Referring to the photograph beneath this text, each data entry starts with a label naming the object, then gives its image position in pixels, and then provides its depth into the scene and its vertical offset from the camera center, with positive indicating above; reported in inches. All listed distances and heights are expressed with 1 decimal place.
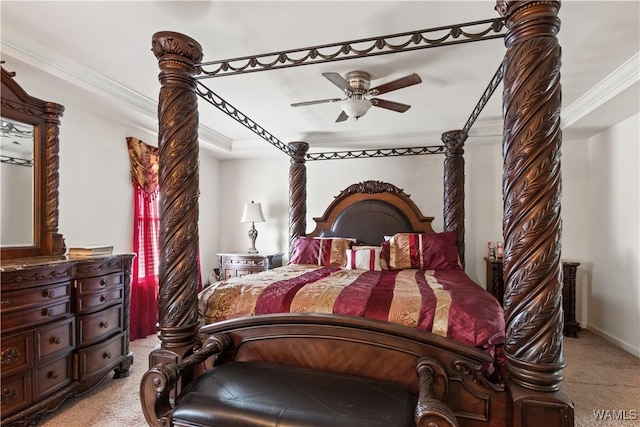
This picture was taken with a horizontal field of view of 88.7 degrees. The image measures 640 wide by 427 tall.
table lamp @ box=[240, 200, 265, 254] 185.8 -0.9
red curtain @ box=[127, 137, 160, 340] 144.4 -11.3
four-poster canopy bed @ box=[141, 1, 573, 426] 50.3 -22.7
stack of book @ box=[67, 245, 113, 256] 100.6 -11.2
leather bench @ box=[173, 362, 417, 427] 52.6 -32.4
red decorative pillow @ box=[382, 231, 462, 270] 125.6 -14.9
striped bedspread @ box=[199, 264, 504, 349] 63.7 -19.6
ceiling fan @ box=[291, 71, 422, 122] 95.0 +37.3
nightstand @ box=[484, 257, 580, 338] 144.9 -38.0
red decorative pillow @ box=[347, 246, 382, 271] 124.5 -17.4
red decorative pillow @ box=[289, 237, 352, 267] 135.2 -15.9
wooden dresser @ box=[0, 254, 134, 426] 76.0 -31.1
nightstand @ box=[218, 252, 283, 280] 175.9 -26.8
